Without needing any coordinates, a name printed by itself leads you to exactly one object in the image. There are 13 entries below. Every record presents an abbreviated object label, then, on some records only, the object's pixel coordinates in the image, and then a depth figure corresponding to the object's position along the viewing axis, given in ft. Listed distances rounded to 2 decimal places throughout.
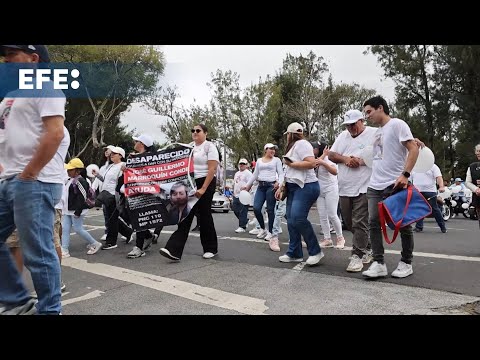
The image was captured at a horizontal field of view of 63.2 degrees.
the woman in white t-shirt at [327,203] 20.85
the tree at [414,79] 103.09
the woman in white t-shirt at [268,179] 24.12
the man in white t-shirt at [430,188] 28.58
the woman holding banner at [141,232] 18.67
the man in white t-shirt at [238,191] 29.66
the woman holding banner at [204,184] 17.78
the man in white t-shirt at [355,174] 15.65
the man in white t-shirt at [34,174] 8.59
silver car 62.49
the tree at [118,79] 83.46
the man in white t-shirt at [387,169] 13.58
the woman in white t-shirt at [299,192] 16.10
